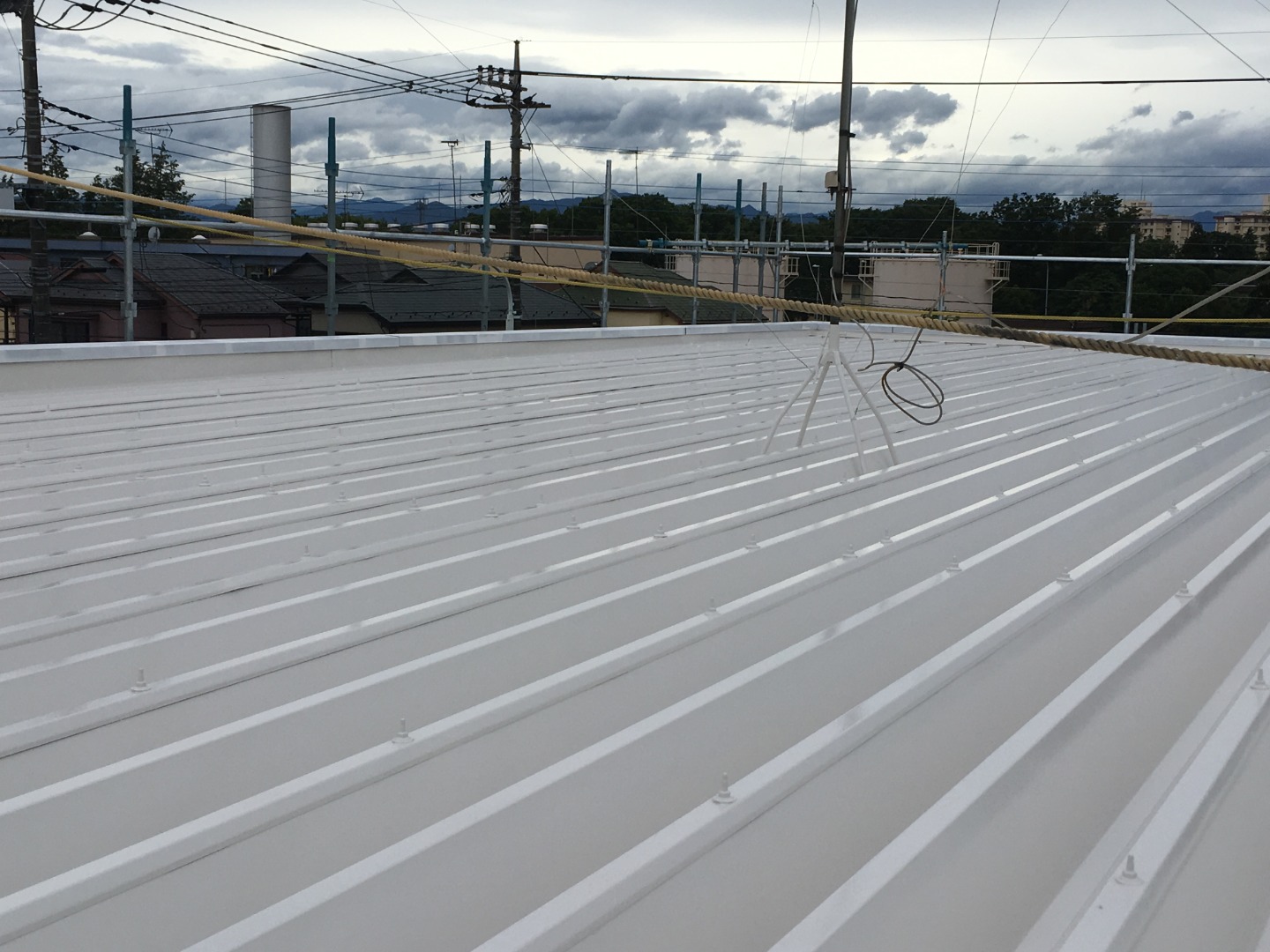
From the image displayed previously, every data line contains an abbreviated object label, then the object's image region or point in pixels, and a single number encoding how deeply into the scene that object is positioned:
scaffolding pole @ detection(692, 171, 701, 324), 10.64
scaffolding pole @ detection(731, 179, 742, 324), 11.66
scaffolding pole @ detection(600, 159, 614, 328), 9.84
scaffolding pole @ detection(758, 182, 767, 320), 13.67
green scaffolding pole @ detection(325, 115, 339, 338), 8.37
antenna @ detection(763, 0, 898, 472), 3.31
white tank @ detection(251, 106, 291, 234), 13.25
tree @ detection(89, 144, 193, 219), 20.45
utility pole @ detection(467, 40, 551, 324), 17.25
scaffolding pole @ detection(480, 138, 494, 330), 9.14
